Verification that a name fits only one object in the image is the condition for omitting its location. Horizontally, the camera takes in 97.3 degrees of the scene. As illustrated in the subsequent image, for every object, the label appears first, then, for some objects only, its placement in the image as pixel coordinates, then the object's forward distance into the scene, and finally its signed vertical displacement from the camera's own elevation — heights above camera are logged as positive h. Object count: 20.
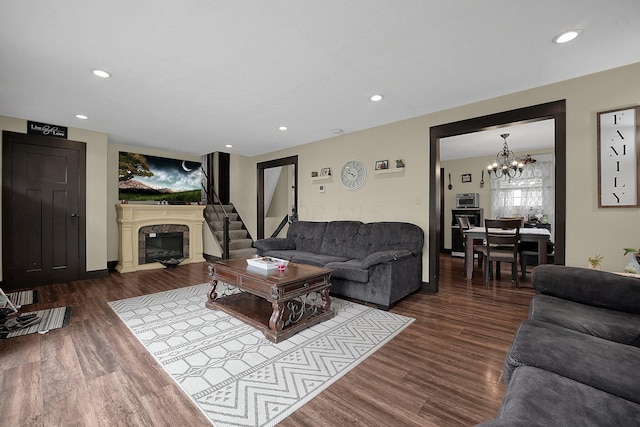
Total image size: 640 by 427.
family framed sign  2.66 +0.53
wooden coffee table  2.54 -0.83
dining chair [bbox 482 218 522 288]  4.23 -0.47
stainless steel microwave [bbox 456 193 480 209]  7.30 +0.33
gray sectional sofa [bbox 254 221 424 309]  3.32 -0.60
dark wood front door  4.18 +0.07
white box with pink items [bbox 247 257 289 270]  3.01 -0.55
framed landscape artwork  5.82 +0.78
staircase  6.27 -0.40
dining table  4.28 -0.41
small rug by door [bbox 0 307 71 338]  2.64 -1.10
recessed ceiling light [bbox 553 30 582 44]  2.21 +1.41
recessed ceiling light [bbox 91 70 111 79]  2.79 +1.42
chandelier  5.52 +0.97
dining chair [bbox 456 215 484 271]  5.58 -0.56
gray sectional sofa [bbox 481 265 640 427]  0.92 -0.64
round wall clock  4.85 +0.68
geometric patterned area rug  1.71 -1.13
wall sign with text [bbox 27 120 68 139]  4.35 +1.34
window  6.62 +0.48
